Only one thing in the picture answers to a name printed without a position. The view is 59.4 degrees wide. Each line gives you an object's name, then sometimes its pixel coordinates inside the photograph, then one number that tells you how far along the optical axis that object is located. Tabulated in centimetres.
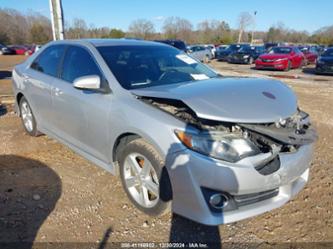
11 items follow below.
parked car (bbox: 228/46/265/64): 2394
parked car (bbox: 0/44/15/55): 3782
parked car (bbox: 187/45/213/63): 2425
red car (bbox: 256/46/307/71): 1794
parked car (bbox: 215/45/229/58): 2866
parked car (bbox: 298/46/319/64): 2267
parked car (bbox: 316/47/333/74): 1574
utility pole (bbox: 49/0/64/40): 847
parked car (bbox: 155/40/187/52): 1930
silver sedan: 232
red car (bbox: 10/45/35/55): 3890
